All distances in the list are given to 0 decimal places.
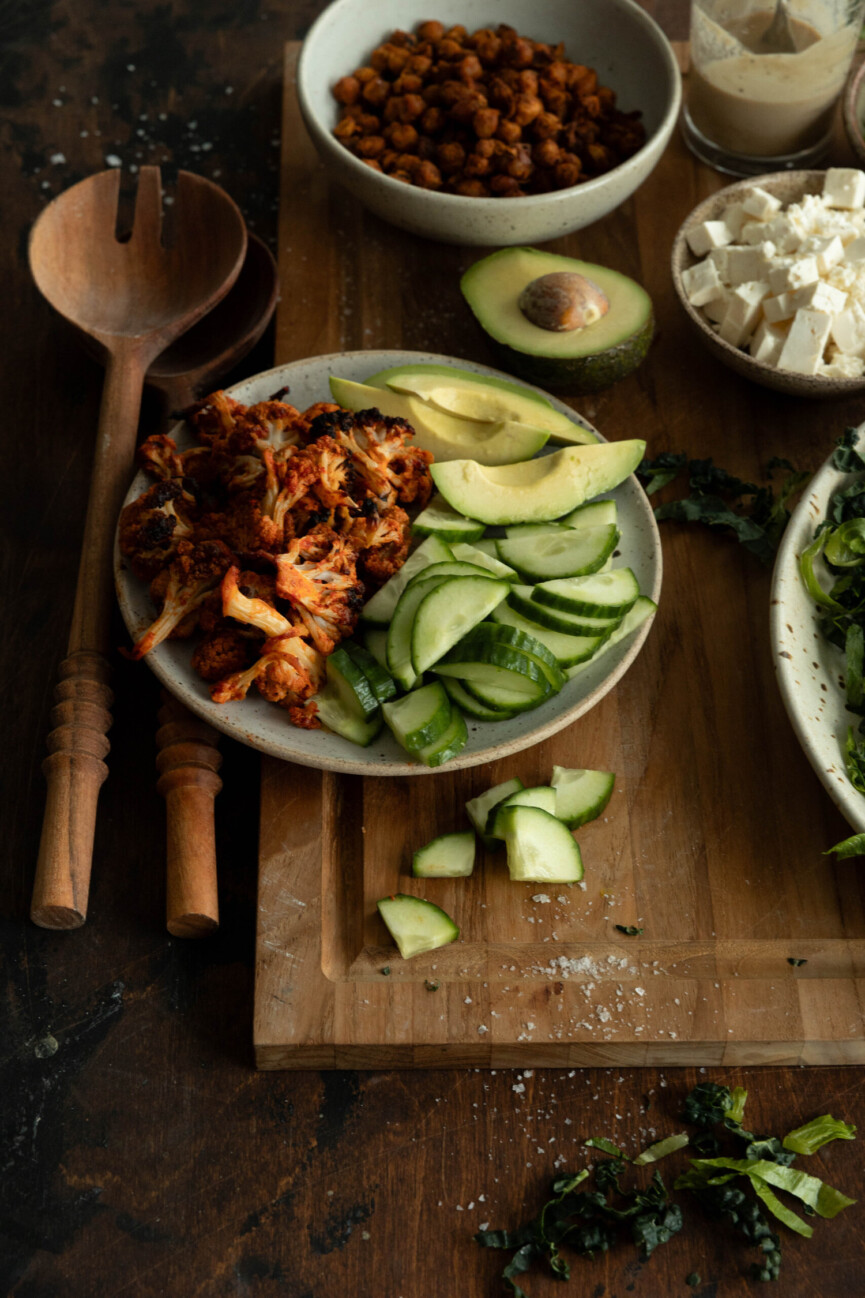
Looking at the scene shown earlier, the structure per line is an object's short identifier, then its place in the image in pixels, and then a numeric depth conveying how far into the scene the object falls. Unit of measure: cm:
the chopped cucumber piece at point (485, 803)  103
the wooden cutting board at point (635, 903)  99
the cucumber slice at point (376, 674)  101
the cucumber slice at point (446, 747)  100
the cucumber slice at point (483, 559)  103
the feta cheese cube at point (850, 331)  110
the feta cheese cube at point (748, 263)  112
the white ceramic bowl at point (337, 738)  101
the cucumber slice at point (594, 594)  102
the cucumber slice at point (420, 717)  100
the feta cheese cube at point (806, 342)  110
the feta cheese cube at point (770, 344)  111
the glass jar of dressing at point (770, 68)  118
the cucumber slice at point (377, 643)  103
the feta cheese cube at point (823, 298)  110
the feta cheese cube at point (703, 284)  113
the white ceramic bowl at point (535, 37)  115
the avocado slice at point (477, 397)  109
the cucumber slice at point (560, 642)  102
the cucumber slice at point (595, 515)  107
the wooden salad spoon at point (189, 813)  101
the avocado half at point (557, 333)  111
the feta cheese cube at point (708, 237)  114
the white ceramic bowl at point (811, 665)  100
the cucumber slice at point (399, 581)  103
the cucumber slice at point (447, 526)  104
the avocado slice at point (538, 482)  105
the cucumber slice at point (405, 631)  101
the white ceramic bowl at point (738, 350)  111
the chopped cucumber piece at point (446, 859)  102
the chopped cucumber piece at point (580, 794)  103
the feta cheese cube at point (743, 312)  111
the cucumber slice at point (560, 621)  102
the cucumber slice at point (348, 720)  101
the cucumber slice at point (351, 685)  101
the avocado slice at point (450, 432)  108
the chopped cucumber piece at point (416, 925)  100
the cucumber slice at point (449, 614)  100
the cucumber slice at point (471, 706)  102
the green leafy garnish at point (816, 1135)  99
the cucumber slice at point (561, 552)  104
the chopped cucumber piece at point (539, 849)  101
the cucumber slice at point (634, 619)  104
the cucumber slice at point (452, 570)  102
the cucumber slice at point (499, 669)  100
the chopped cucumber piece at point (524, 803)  102
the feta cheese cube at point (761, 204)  114
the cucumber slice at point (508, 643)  101
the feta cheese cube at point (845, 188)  114
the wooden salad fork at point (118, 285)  107
